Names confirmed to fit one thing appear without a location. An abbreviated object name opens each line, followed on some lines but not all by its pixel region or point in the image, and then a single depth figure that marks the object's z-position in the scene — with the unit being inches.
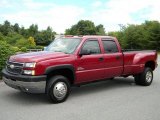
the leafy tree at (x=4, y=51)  259.9
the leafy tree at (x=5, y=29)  2655.9
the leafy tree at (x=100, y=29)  2438.4
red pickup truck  166.8
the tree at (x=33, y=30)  2654.5
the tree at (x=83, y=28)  2535.8
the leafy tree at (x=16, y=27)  2892.2
